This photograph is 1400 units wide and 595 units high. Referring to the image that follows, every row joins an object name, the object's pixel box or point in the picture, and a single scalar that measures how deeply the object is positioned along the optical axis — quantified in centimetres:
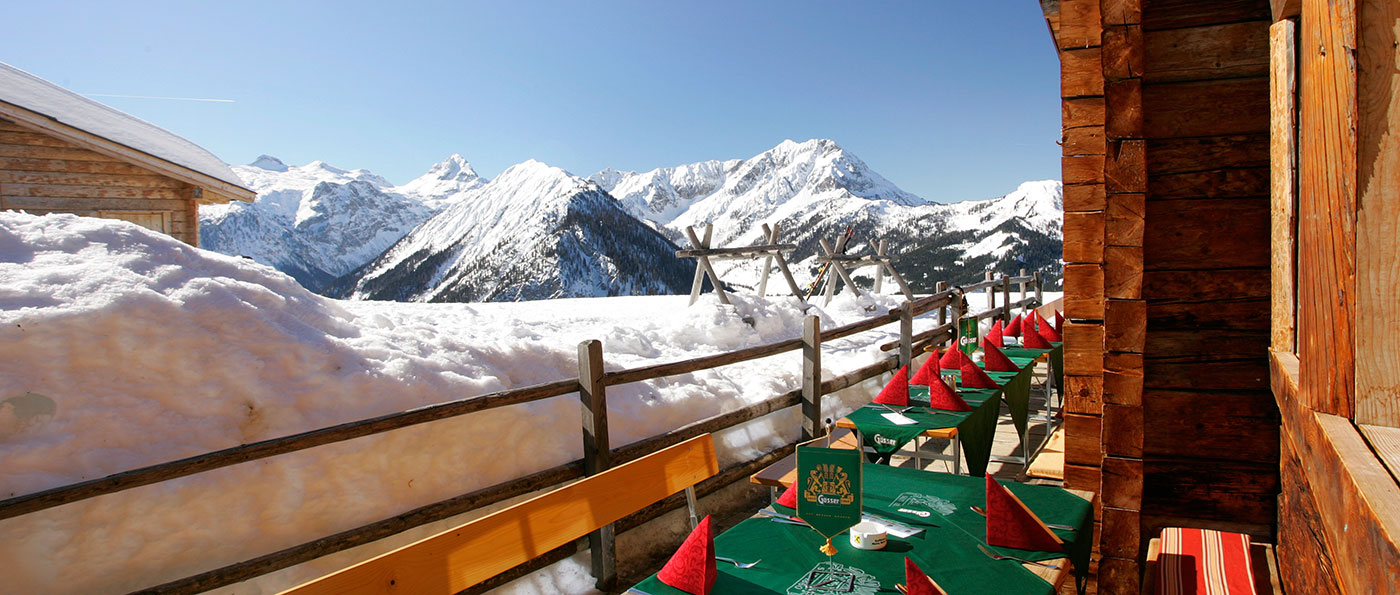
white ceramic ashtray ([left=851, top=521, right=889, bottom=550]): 213
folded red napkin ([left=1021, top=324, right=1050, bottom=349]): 709
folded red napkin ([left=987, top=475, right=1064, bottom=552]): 209
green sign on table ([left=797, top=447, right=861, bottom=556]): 196
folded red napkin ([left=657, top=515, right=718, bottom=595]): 188
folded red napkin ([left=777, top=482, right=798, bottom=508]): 242
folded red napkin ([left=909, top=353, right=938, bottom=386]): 483
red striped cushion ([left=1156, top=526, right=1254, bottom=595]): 206
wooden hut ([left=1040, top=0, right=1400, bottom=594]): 257
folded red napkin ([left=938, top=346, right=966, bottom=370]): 535
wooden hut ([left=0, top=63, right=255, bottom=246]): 834
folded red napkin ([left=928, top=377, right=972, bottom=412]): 443
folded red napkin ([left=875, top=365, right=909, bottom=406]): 464
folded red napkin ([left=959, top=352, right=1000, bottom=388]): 512
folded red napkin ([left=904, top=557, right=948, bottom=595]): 163
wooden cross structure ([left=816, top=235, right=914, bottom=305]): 1559
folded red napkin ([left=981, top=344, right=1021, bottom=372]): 576
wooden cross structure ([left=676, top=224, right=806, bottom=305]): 1332
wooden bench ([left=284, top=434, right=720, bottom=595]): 205
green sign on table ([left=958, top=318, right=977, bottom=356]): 658
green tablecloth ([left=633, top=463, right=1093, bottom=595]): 192
